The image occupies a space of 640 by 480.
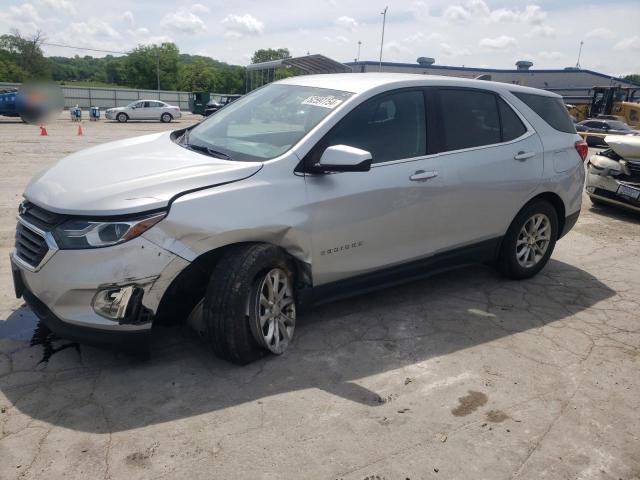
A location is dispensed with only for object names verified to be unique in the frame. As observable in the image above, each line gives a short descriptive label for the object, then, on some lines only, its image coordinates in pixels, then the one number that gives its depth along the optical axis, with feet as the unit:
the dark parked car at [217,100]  125.52
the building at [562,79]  179.83
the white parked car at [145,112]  101.17
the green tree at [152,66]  246.06
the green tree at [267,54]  390.21
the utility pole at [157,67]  240.90
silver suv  9.49
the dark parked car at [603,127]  74.18
